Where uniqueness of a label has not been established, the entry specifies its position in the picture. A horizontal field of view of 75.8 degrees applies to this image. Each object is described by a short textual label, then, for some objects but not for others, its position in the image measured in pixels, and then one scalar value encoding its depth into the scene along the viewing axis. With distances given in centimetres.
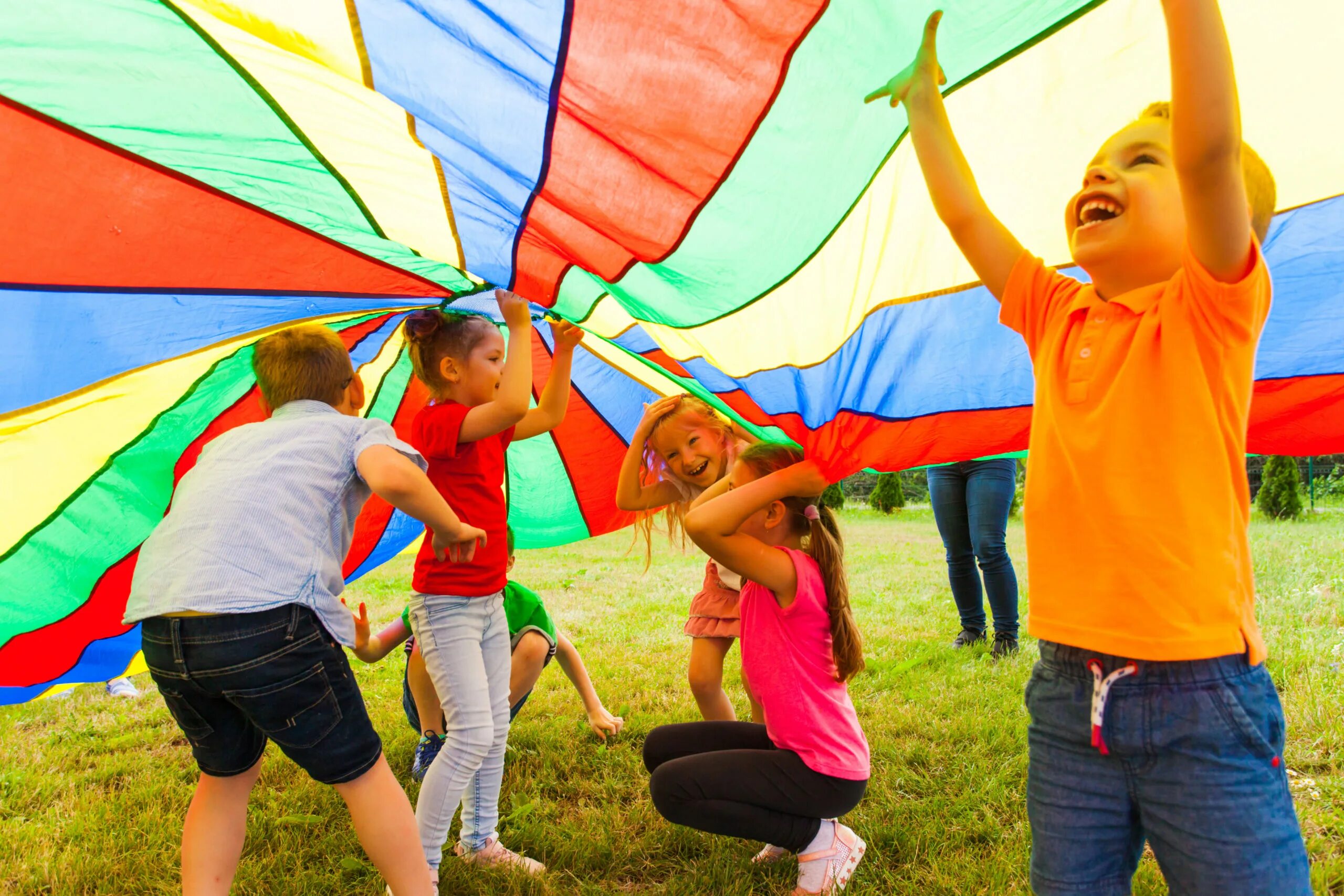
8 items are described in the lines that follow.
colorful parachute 131
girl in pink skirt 252
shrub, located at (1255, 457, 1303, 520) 1173
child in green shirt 278
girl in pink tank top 196
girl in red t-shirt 209
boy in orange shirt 109
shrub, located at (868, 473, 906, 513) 1586
